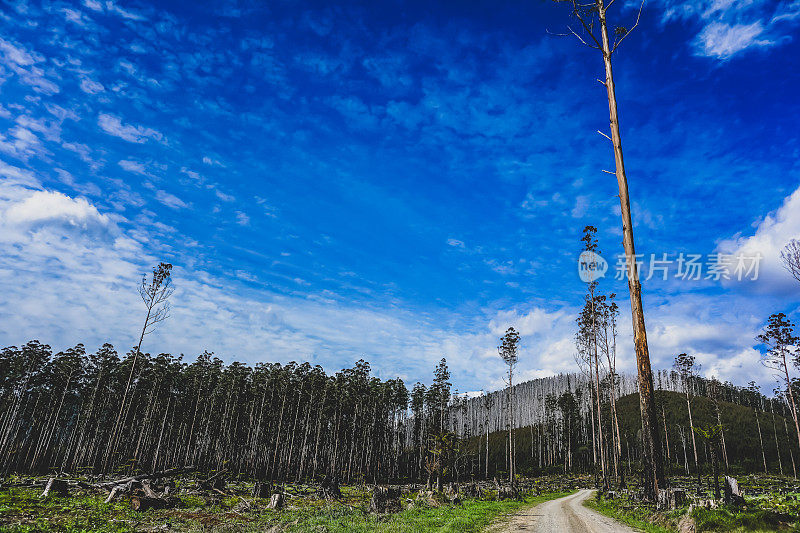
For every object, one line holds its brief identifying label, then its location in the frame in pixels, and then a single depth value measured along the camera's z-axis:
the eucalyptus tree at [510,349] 45.03
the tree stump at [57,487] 20.27
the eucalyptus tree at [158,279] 33.38
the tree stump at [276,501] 21.30
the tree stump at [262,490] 27.17
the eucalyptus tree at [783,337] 38.47
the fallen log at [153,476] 23.44
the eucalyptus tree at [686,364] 59.91
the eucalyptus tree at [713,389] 67.35
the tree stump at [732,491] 12.40
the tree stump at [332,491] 28.52
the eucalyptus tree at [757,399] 114.71
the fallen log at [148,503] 18.39
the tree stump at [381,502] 18.50
